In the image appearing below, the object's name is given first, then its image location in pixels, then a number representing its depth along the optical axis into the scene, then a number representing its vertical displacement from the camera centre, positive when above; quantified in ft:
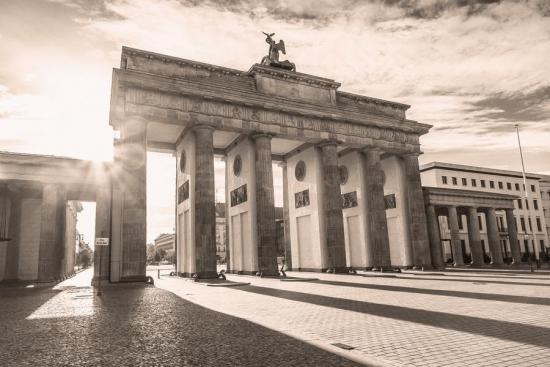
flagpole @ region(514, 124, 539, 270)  236.84 +12.21
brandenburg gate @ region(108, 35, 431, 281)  83.82 +23.87
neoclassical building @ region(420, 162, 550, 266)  138.62 +15.28
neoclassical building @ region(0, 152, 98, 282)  86.07 +14.82
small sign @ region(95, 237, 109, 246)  55.36 +3.17
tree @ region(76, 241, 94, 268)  326.12 +6.68
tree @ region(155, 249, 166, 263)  504.43 +10.25
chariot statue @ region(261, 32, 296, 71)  108.89 +53.42
